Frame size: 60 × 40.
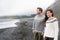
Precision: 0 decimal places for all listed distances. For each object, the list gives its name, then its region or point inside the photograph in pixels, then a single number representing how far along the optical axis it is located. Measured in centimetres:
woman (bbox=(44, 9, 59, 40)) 184
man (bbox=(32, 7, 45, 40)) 217
